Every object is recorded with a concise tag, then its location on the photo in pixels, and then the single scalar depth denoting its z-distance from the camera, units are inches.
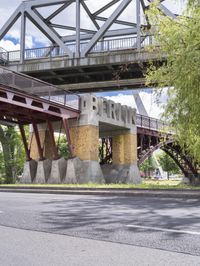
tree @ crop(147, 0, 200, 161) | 541.3
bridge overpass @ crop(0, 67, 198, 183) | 1010.7
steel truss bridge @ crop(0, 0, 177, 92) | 1419.8
